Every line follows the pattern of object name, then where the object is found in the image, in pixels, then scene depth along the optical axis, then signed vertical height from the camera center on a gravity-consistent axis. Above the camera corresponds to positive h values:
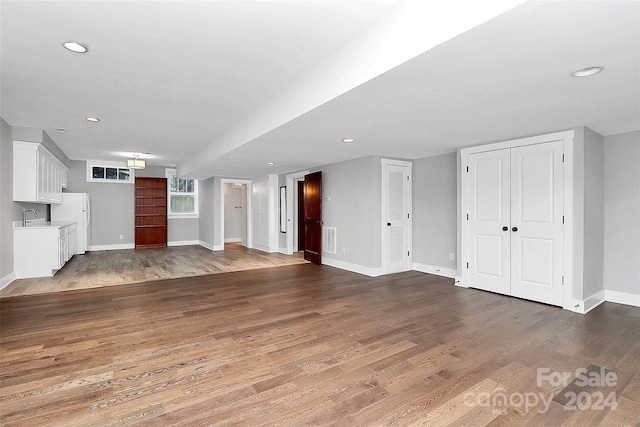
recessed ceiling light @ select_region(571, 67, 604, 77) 2.20 +0.97
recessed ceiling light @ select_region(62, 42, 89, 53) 2.54 +1.34
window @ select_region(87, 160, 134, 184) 8.99 +1.15
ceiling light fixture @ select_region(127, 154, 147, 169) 7.28 +1.12
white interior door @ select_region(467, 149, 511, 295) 4.42 -0.16
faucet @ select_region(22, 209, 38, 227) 5.50 -0.06
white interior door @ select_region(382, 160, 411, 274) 5.74 -0.09
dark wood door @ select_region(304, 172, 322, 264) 6.84 -0.13
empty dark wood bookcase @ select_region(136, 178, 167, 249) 9.75 -0.02
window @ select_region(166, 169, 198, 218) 10.19 +0.52
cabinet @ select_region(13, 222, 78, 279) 5.17 -0.62
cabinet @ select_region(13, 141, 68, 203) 5.12 +0.68
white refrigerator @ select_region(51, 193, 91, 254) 7.75 +0.02
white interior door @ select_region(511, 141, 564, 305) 3.92 -0.15
